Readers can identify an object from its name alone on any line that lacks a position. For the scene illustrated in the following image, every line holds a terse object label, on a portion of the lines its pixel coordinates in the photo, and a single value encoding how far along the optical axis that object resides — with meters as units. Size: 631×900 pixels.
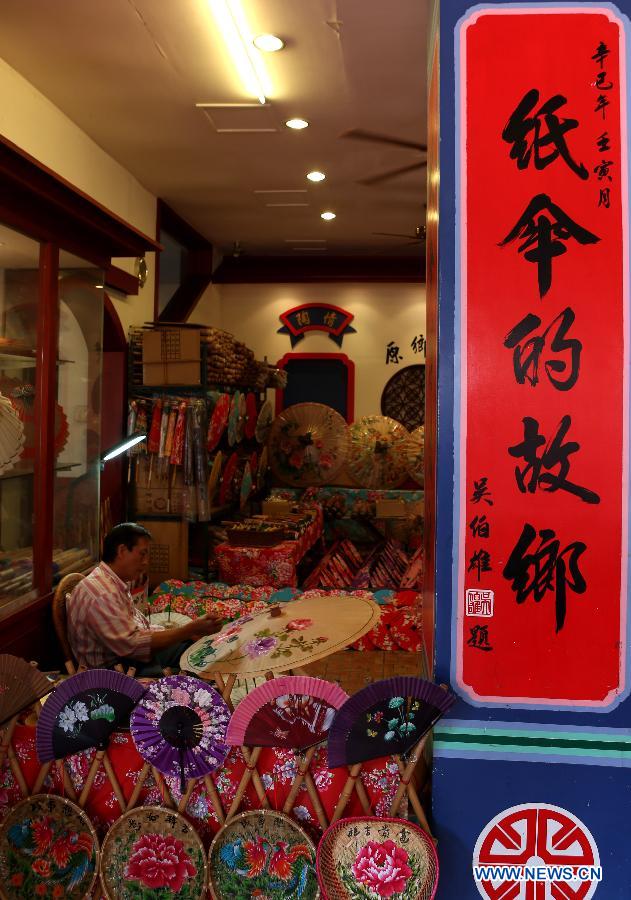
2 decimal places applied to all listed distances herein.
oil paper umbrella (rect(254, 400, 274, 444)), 8.95
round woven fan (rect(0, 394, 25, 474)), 3.48
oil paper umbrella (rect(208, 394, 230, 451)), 6.80
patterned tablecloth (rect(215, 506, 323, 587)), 6.81
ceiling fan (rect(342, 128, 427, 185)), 5.62
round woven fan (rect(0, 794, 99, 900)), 2.23
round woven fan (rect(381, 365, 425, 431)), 9.92
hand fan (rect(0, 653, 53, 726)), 2.26
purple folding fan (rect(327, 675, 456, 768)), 2.11
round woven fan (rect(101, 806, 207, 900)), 2.21
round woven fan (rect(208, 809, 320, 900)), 2.17
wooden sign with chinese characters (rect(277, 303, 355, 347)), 9.92
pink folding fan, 2.16
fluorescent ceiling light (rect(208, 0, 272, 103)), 4.01
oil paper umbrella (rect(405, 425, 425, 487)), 9.28
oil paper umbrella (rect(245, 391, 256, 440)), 8.27
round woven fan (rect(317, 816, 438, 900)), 2.08
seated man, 3.47
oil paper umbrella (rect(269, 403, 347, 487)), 9.52
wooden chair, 3.52
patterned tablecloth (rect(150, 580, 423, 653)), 5.35
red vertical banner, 2.17
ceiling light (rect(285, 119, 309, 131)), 5.45
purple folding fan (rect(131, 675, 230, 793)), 2.19
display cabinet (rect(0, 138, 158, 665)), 3.46
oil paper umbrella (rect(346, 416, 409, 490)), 9.34
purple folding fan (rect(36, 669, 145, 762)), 2.19
